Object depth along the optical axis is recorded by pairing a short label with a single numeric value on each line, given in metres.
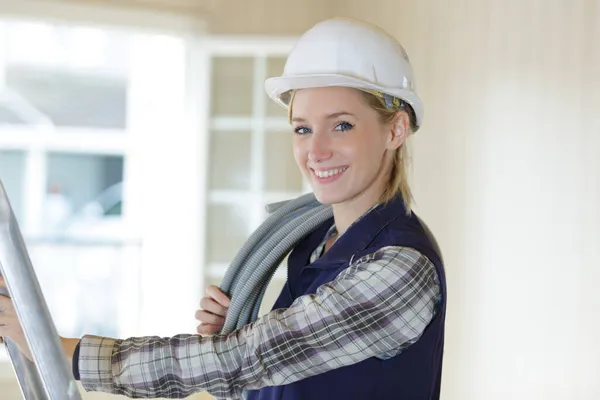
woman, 2.02
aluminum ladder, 1.50
